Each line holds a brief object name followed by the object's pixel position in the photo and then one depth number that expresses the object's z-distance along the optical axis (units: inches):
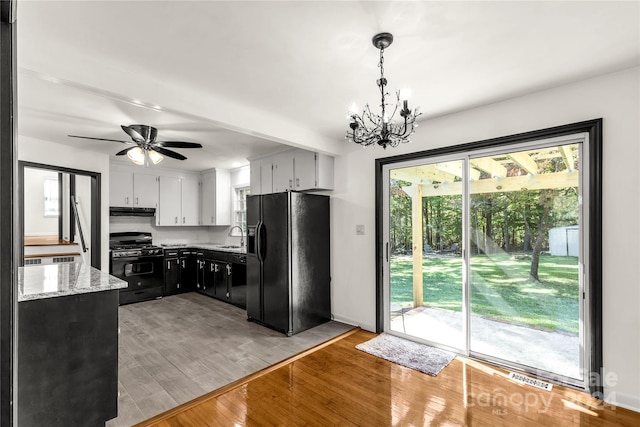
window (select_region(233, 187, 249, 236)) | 242.4
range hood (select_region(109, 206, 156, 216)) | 209.9
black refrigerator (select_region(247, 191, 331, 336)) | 145.2
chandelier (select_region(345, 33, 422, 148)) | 71.1
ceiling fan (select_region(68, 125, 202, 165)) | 131.0
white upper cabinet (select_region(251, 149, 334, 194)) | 158.6
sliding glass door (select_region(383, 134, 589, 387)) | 103.1
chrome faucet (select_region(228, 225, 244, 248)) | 223.6
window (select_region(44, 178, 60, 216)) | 239.9
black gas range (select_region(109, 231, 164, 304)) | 193.6
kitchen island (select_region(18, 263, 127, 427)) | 69.1
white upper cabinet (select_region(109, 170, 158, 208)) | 208.5
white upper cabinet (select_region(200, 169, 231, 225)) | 236.8
